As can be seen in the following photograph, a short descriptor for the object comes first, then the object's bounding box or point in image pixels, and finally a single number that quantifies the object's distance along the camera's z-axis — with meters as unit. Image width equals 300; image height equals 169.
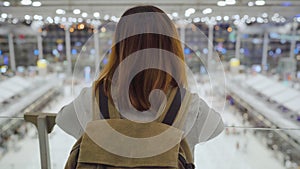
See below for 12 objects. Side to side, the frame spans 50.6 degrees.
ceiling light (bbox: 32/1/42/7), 4.13
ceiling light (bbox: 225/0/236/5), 4.02
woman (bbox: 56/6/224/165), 0.58
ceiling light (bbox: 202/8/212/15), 4.40
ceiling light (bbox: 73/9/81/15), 4.43
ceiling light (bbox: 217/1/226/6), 4.14
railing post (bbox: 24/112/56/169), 0.90
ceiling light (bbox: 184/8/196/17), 4.13
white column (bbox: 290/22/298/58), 7.11
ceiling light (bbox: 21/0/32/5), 3.88
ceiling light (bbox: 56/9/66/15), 4.46
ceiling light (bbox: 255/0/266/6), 4.21
